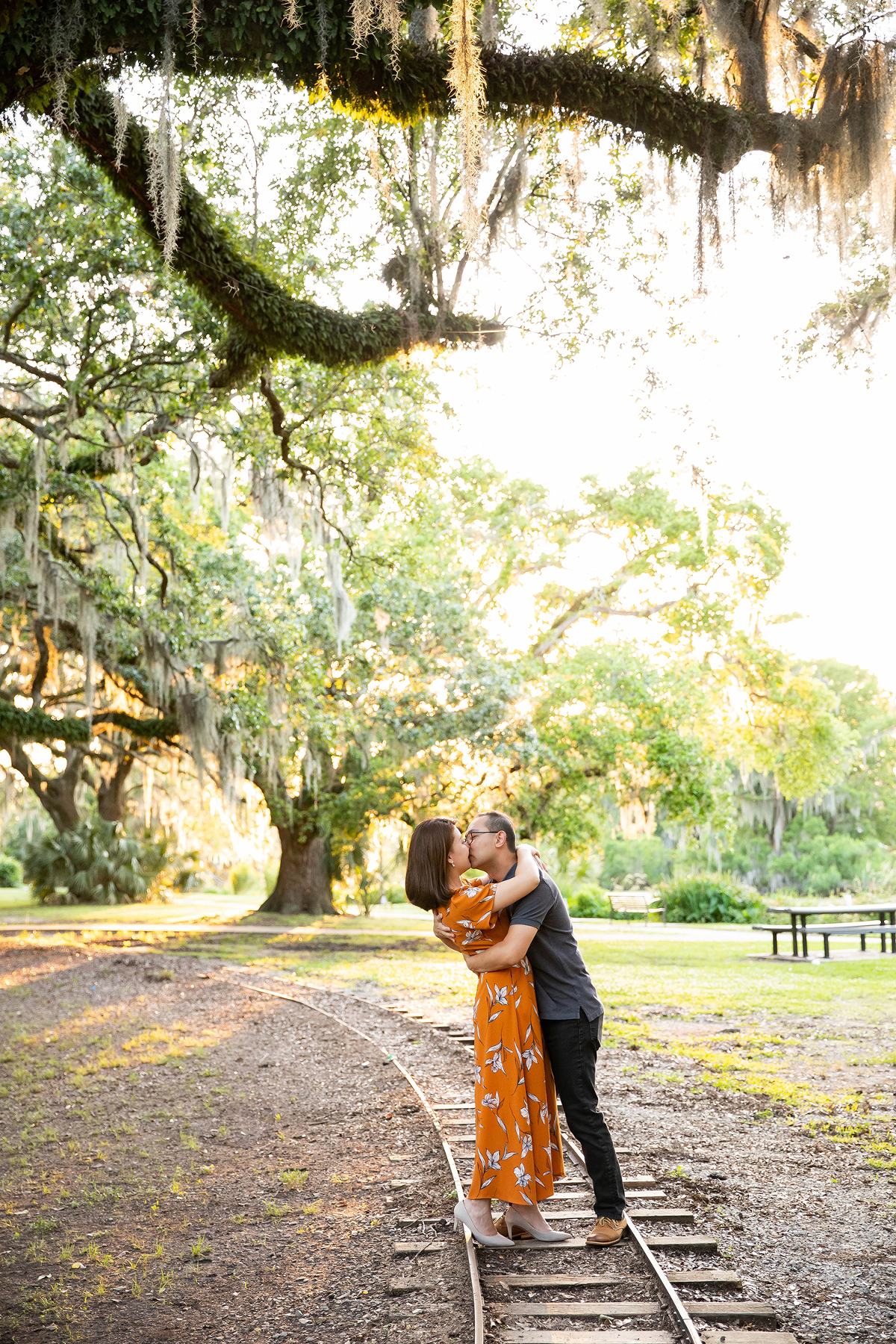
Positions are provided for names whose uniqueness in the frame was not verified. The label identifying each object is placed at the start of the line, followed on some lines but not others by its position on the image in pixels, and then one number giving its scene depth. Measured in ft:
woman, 12.19
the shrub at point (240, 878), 104.57
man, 12.14
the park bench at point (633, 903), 75.36
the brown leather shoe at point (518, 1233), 13.26
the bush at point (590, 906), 82.07
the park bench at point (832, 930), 43.68
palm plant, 81.15
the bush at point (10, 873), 120.47
